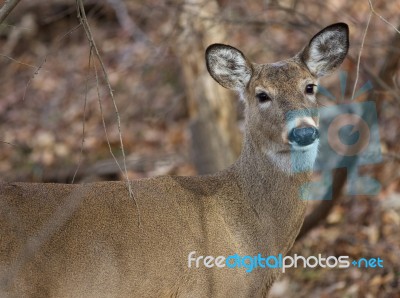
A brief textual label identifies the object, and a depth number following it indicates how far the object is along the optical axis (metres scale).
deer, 10.23
